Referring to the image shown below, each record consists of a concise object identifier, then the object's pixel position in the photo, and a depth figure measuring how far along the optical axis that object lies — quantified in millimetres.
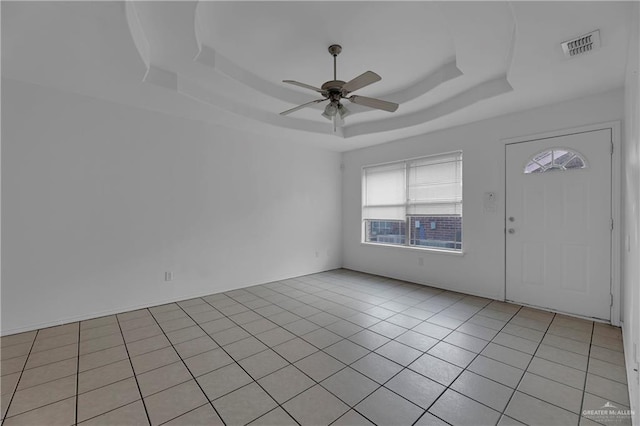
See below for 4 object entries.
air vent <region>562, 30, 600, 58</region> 2228
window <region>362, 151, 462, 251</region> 4586
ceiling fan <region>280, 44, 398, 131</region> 2520
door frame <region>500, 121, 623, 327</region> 3078
